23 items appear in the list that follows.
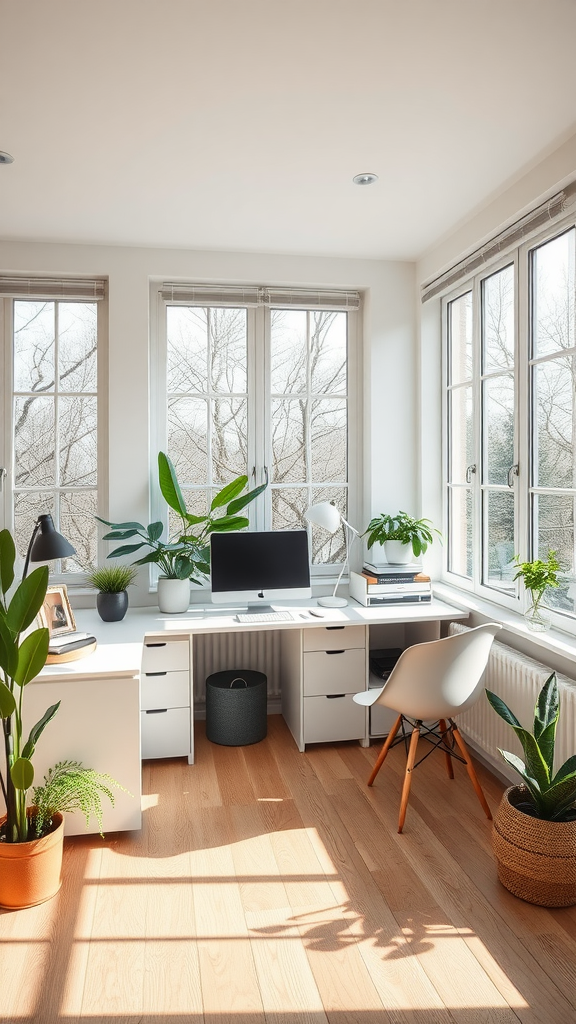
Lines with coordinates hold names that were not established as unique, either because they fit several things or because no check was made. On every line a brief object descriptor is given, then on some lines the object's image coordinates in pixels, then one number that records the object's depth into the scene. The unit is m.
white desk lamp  3.59
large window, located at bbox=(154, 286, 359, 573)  4.00
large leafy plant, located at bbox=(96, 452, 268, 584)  3.62
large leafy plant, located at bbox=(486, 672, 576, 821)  2.22
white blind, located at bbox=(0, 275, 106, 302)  3.73
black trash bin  3.60
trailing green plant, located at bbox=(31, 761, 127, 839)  2.37
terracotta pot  2.21
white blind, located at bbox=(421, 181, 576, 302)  2.69
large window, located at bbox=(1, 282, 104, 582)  3.83
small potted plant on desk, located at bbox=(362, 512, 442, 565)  3.76
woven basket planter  2.16
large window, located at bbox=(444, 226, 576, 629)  2.83
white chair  2.62
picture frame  2.92
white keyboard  3.42
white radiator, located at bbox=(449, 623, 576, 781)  2.51
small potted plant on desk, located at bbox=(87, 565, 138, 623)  3.43
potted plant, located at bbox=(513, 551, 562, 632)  2.76
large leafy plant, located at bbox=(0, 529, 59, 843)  2.14
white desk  2.63
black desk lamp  2.66
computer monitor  3.60
